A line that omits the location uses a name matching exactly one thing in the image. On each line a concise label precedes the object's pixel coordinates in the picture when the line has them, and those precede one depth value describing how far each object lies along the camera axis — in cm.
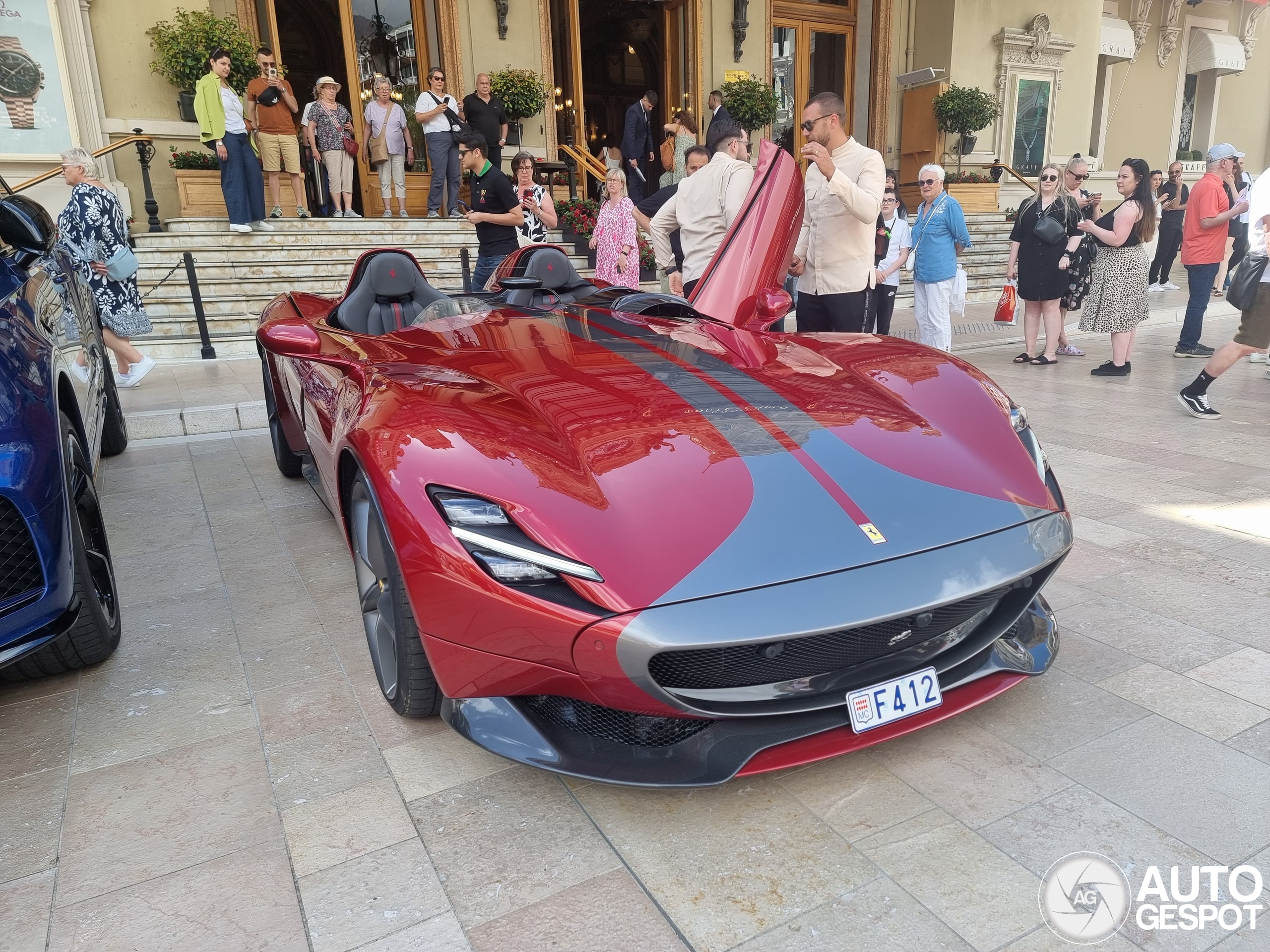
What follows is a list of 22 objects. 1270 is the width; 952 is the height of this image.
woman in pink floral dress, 708
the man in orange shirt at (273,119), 970
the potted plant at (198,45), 1034
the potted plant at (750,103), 1402
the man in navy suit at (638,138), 1251
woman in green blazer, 902
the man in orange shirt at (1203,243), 771
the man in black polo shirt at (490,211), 676
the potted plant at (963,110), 1520
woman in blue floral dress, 620
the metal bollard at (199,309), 757
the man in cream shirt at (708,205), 524
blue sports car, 215
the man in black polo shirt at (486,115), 1096
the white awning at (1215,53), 2050
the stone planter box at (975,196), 1537
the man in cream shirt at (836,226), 443
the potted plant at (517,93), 1269
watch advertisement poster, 965
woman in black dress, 723
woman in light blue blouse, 699
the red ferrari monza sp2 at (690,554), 176
